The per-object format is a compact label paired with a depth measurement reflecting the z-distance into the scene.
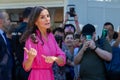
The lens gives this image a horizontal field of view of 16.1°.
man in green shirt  5.49
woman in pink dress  4.13
